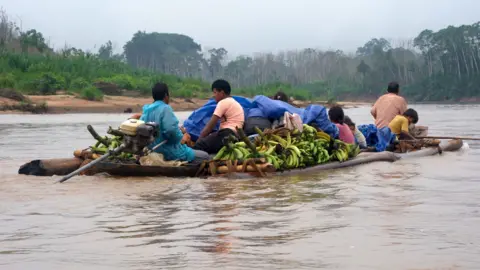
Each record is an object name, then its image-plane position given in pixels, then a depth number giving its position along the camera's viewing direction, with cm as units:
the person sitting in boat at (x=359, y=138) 1014
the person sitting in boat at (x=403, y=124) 1098
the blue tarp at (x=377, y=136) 1029
